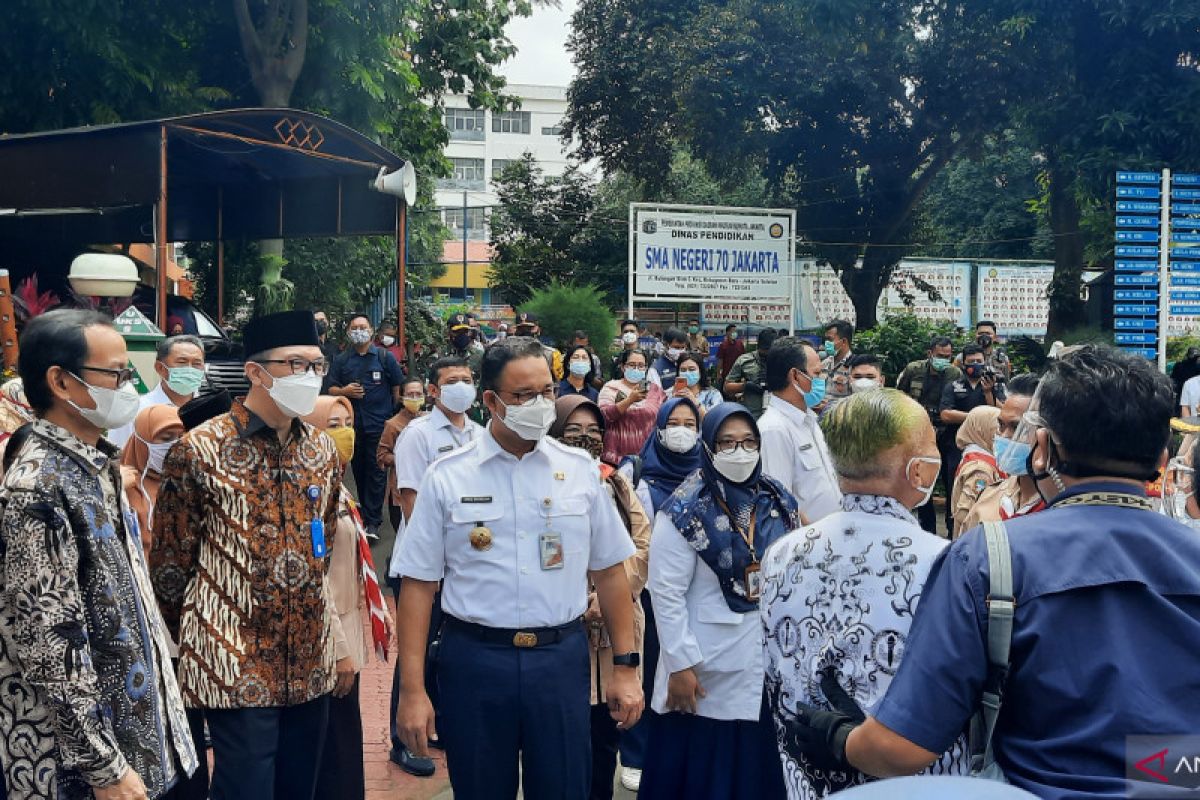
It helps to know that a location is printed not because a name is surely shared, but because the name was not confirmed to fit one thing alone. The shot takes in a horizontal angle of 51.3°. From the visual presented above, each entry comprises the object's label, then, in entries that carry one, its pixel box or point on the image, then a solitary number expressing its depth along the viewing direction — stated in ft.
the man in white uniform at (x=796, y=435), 20.62
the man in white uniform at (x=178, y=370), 20.66
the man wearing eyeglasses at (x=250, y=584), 13.39
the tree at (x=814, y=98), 80.64
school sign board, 69.26
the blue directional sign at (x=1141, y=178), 55.67
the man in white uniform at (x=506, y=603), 13.05
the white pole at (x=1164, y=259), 55.01
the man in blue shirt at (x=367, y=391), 38.65
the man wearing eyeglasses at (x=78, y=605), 10.22
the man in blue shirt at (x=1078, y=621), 6.90
